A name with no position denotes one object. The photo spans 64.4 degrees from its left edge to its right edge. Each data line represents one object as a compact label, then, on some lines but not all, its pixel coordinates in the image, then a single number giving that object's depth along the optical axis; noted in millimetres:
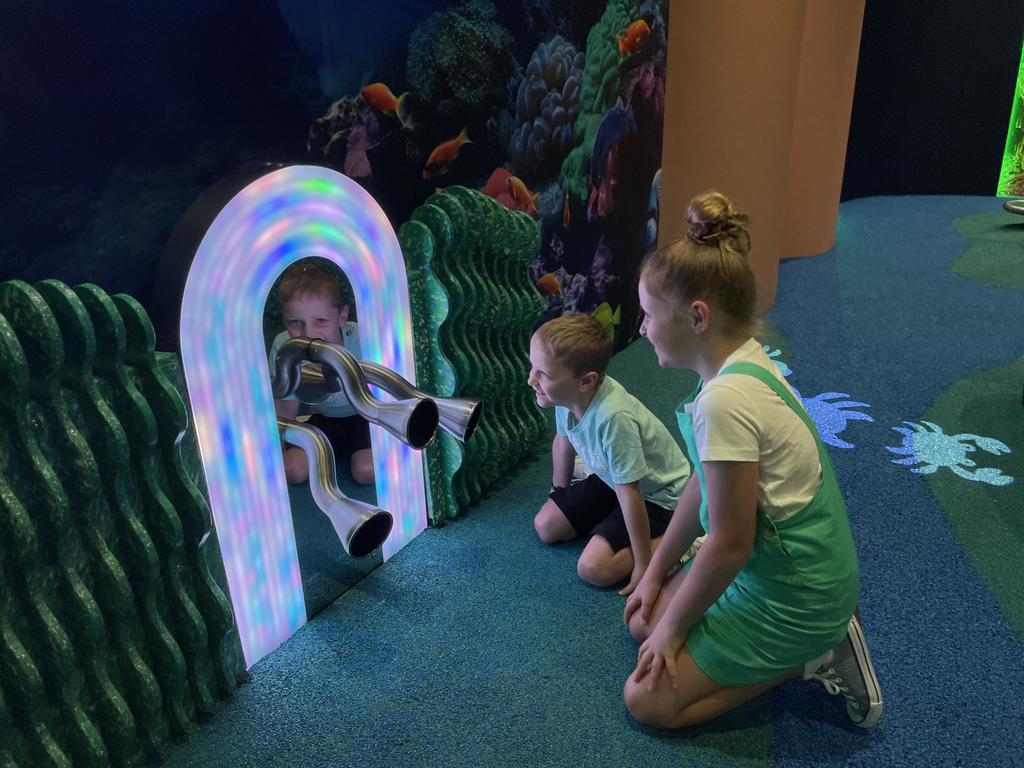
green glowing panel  7059
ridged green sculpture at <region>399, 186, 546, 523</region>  2002
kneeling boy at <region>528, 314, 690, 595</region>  1839
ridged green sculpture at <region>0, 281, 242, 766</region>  1155
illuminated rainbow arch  1413
